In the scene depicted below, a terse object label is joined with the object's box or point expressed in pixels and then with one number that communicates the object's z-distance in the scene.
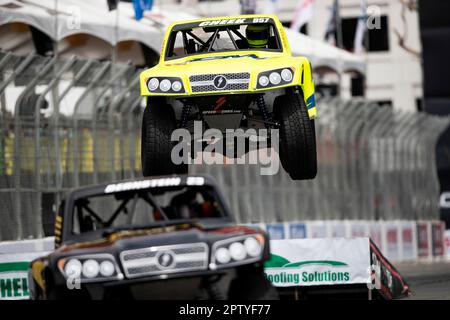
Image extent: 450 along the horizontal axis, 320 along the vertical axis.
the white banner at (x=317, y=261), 16.61
